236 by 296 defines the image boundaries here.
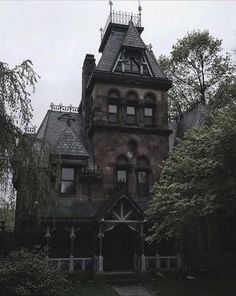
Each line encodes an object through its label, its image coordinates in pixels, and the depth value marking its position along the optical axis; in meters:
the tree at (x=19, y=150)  11.78
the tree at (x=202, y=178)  14.79
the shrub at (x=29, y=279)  12.34
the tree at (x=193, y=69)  35.41
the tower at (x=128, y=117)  25.14
